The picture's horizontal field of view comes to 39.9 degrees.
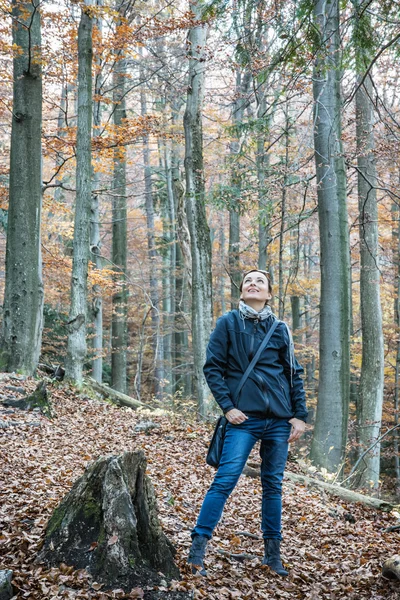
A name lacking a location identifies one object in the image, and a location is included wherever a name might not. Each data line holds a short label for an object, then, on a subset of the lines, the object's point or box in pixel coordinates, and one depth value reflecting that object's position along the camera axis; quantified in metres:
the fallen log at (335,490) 6.39
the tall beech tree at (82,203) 10.18
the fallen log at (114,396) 11.62
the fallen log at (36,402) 8.12
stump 3.04
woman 3.59
